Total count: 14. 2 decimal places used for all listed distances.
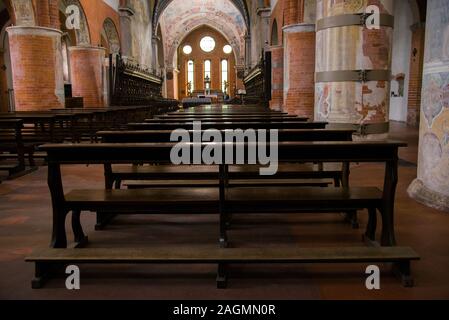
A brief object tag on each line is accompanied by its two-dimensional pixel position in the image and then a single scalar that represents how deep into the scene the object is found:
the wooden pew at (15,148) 5.90
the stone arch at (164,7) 22.38
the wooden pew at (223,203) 2.45
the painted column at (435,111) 3.80
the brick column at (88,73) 14.12
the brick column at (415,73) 12.86
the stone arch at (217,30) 32.16
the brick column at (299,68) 10.52
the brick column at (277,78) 13.82
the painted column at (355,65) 6.51
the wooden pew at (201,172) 3.61
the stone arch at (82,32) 13.57
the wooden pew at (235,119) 5.27
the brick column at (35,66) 9.81
